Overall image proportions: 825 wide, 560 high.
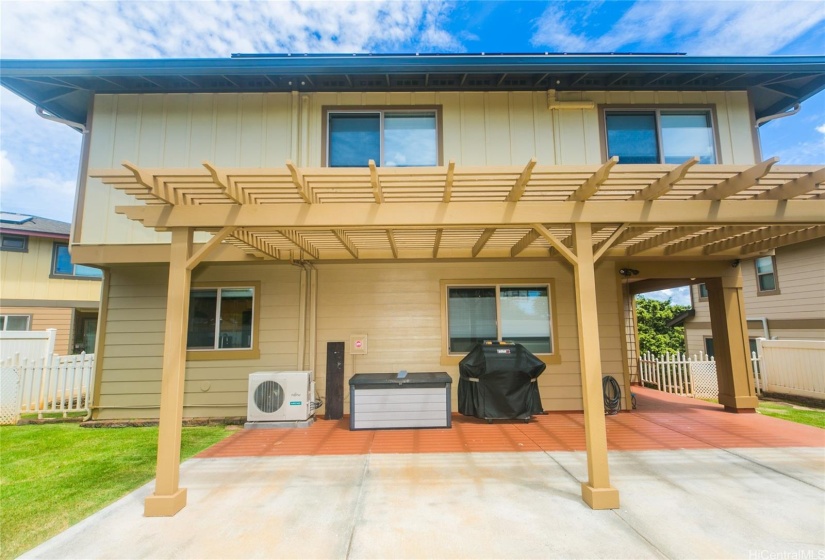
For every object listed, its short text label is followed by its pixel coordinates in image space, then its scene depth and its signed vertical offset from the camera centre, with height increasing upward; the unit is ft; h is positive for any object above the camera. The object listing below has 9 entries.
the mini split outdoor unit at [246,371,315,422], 18.34 -3.02
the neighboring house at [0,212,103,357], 36.58 +5.13
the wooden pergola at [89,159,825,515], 9.94 +3.65
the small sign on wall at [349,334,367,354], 20.43 -0.65
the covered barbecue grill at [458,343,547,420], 18.19 -2.38
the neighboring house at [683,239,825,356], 28.76 +2.73
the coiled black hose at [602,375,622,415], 20.25 -3.40
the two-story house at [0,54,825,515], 18.66 +8.51
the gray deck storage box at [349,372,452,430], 17.65 -3.21
